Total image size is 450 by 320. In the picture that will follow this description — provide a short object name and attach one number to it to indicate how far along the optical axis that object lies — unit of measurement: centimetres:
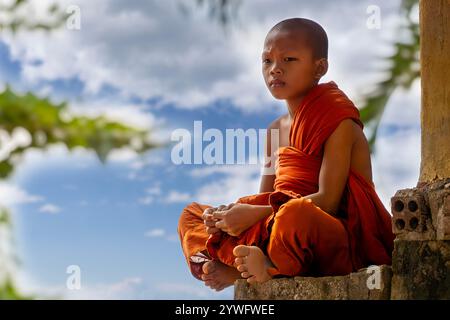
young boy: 277
